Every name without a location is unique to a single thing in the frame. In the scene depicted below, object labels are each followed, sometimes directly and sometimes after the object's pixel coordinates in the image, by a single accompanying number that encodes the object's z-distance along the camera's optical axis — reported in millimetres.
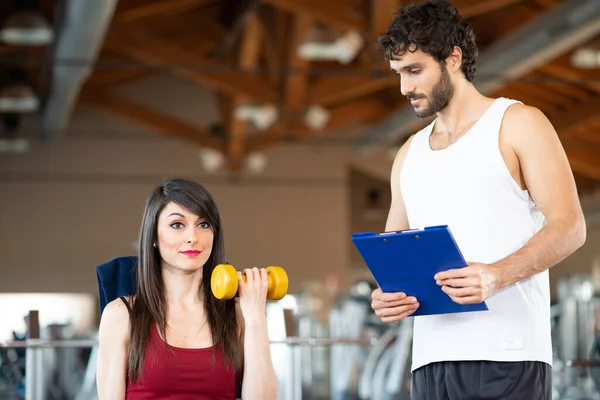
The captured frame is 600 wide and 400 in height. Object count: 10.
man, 1770
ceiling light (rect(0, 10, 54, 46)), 7766
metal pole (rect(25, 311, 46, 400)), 3738
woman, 2059
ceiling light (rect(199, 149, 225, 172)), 13560
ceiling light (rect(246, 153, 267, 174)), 14516
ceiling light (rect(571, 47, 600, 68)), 8648
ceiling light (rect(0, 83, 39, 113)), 10414
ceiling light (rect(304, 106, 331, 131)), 11430
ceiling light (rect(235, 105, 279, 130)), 11438
